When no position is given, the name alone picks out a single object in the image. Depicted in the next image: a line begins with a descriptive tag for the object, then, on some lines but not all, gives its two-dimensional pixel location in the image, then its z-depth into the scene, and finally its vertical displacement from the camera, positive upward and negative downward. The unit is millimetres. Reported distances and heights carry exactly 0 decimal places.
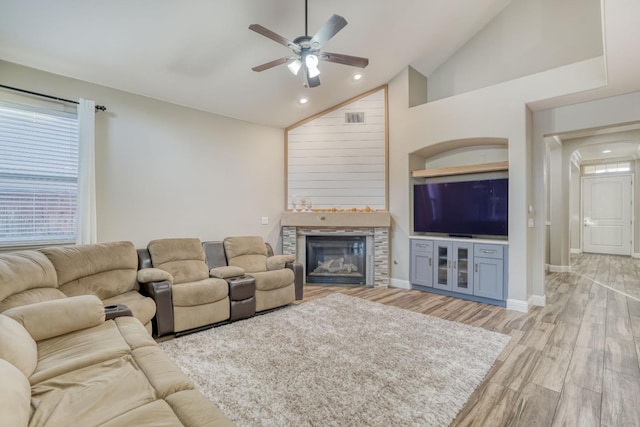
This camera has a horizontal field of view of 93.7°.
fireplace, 5363 -834
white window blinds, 3021 +422
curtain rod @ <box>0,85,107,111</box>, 2989 +1268
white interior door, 8289 -21
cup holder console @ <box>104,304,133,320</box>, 2434 -797
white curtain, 3336 +437
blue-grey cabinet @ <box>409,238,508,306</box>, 4137 -816
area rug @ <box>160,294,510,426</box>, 1922 -1252
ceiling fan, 2418 +1494
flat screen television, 4195 +96
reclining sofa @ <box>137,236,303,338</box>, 3102 -776
